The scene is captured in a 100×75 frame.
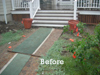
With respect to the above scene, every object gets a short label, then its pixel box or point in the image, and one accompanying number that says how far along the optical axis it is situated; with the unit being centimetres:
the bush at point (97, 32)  194
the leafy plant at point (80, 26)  369
